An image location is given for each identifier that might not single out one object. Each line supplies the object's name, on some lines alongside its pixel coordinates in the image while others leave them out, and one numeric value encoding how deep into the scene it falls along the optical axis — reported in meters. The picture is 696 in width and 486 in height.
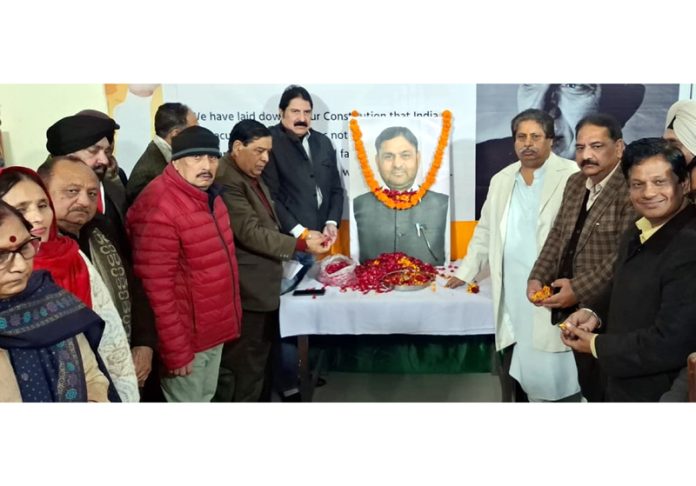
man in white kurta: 3.01
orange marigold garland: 3.06
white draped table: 3.09
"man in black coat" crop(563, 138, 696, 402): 2.80
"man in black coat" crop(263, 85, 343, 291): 3.01
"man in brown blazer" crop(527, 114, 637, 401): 2.94
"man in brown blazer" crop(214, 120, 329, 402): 3.00
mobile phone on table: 3.09
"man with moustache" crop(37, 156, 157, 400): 2.80
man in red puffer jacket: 2.93
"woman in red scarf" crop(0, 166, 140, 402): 2.71
